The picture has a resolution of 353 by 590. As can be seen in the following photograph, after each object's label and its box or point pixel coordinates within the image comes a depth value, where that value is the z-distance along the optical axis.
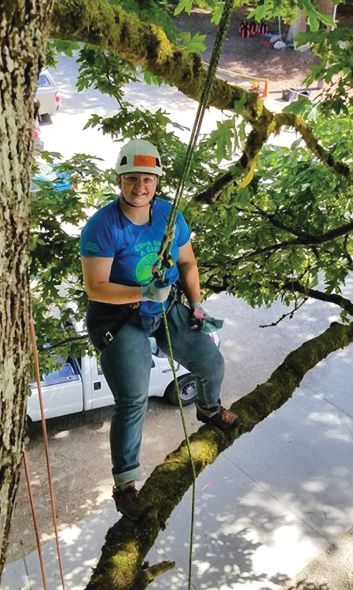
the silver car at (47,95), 17.95
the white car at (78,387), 9.40
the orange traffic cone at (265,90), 19.55
